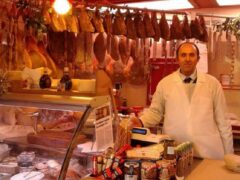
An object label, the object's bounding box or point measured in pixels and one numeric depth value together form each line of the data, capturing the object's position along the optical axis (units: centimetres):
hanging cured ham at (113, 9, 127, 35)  423
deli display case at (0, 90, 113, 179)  188
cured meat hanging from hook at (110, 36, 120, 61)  456
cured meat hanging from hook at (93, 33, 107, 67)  444
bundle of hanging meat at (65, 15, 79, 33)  383
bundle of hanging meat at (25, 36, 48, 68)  377
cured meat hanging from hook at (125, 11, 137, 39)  433
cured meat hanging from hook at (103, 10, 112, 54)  418
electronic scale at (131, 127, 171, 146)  230
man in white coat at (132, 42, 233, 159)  309
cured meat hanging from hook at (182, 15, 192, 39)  463
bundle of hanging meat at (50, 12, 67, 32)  374
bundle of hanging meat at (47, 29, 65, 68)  409
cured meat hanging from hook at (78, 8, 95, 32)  391
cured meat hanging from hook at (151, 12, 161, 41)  451
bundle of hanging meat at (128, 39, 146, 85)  488
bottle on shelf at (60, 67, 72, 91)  223
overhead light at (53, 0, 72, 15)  301
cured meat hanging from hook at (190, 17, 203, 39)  462
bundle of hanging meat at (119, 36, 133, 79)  473
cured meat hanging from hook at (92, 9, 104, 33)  404
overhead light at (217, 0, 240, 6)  480
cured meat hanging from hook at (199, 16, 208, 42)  465
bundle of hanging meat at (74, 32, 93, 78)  422
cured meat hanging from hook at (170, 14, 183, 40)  460
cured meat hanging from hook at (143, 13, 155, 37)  443
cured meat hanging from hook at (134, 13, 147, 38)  439
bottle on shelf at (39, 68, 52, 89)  226
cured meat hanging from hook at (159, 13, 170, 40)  457
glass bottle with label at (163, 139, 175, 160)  196
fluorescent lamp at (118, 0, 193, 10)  501
